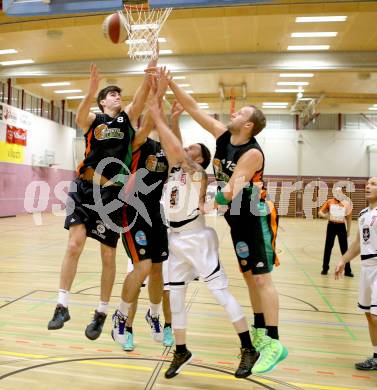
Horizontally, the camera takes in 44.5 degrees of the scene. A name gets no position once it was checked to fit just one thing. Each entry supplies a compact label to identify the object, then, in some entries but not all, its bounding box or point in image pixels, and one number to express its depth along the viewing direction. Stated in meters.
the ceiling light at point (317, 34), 14.42
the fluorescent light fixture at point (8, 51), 16.73
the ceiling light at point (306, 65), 16.33
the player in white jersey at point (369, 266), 4.70
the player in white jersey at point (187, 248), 3.78
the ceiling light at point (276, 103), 26.41
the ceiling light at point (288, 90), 22.52
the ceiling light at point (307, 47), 15.72
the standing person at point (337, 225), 10.00
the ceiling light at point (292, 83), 20.93
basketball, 4.95
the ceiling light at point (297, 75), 19.41
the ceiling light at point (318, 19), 13.14
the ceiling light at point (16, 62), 18.09
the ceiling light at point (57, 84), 21.99
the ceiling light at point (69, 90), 23.75
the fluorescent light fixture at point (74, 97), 25.87
